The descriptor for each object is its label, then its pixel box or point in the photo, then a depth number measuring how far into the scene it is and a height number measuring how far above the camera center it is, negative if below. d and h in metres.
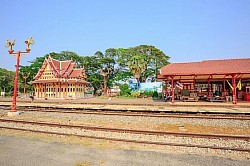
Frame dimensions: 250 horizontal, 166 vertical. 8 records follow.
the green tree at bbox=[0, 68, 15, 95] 54.06 +1.79
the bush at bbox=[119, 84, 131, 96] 40.96 -0.19
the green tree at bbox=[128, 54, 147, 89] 45.17 +6.23
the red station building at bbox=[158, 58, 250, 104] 18.86 +1.59
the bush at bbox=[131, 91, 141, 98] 36.33 -1.01
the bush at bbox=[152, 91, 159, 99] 35.05 -0.99
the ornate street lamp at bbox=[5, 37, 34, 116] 12.82 +2.77
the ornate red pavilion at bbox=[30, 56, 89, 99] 39.22 +1.85
